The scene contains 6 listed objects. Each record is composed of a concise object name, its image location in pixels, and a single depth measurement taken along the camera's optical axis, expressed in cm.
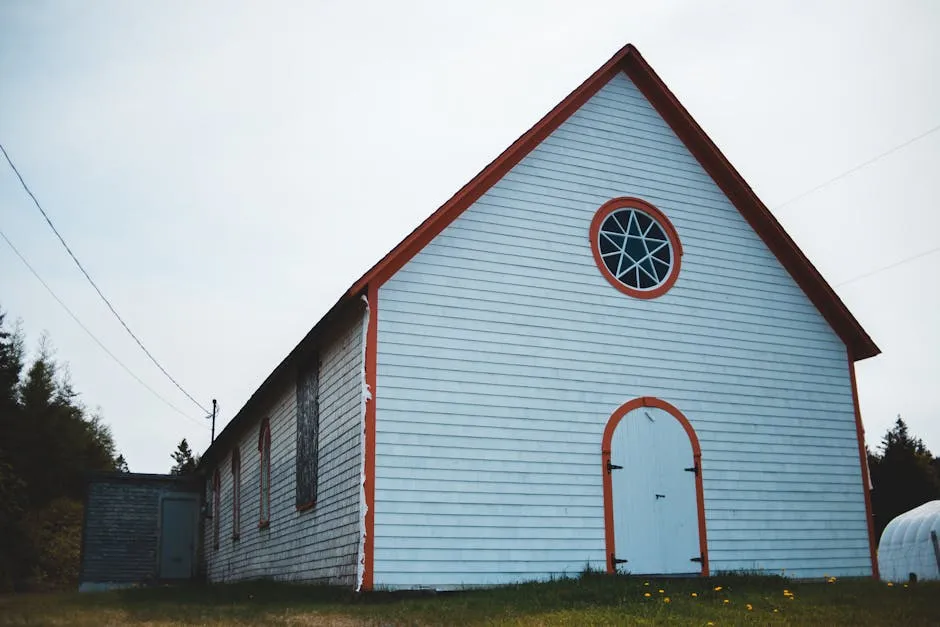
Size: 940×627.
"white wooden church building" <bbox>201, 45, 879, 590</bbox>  1352
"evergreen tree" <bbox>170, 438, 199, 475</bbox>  9931
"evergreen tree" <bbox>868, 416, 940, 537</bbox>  3806
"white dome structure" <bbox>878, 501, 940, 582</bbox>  2781
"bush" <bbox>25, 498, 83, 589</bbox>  4428
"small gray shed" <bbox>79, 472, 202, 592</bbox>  2944
